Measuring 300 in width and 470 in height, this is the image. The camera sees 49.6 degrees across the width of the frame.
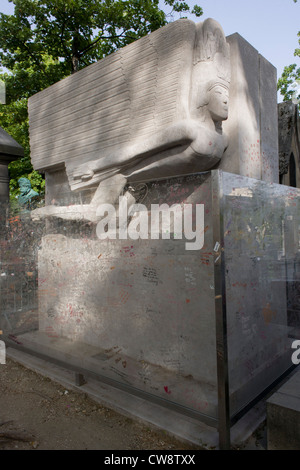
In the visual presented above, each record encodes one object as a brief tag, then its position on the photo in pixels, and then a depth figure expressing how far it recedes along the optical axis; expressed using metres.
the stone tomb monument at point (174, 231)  2.39
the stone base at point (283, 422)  2.06
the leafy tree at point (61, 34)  9.63
